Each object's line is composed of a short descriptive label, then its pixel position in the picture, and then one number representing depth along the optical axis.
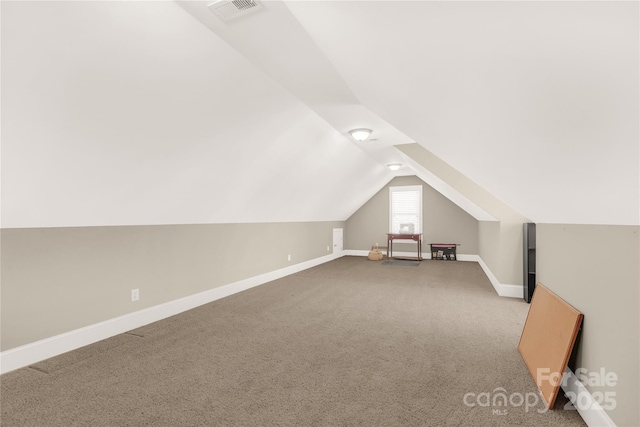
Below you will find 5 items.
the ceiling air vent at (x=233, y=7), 1.82
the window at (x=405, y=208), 8.58
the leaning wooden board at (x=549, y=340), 1.84
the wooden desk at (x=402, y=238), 8.01
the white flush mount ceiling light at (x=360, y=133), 4.39
